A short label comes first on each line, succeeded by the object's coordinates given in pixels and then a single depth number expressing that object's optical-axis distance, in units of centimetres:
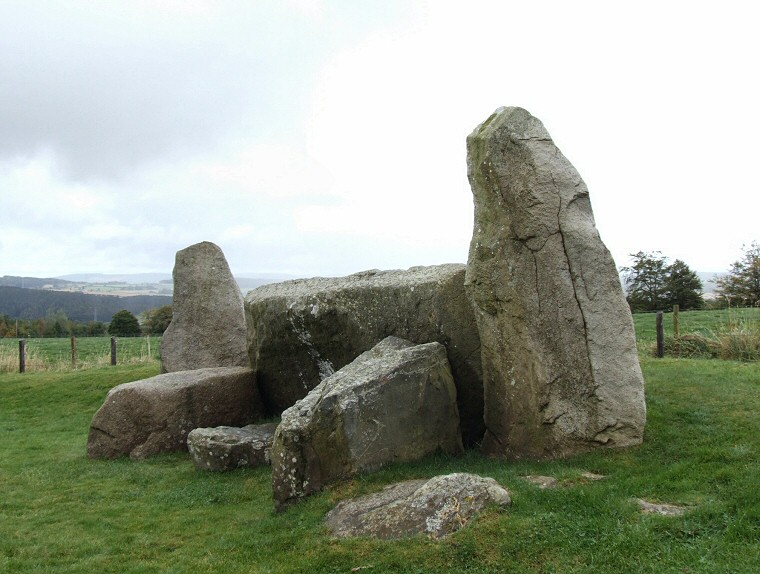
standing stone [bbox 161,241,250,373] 1702
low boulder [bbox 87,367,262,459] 1257
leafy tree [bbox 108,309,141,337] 4509
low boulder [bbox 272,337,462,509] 881
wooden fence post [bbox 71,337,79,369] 2458
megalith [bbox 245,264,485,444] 1086
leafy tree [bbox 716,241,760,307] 2867
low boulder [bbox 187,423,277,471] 1112
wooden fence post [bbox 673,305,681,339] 1844
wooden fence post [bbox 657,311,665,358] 1745
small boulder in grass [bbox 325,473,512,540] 698
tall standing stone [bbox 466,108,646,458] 902
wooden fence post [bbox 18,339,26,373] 2405
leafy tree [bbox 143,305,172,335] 4441
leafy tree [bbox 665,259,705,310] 3359
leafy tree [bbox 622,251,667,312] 3375
